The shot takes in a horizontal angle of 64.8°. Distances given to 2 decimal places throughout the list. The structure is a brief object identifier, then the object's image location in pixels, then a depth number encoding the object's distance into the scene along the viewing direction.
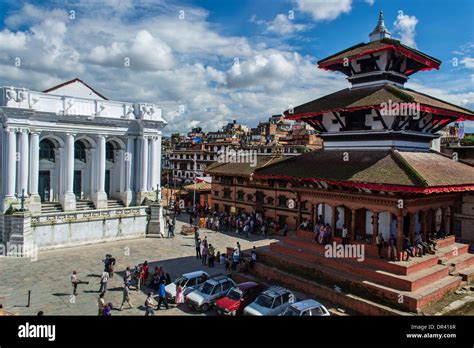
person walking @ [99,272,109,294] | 20.44
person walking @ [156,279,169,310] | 18.70
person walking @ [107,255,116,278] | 23.48
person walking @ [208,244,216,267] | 26.28
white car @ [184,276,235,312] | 18.45
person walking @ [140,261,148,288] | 22.48
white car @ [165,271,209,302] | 19.55
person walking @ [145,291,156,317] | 16.84
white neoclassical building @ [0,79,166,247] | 31.89
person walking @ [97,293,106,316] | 16.55
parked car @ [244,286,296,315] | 16.67
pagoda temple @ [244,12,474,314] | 17.67
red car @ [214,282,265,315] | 17.77
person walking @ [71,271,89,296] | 20.56
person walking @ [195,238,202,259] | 28.64
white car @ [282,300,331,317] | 15.34
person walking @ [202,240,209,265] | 27.12
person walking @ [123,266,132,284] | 19.54
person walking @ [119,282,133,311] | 18.76
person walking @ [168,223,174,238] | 37.00
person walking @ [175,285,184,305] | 19.11
